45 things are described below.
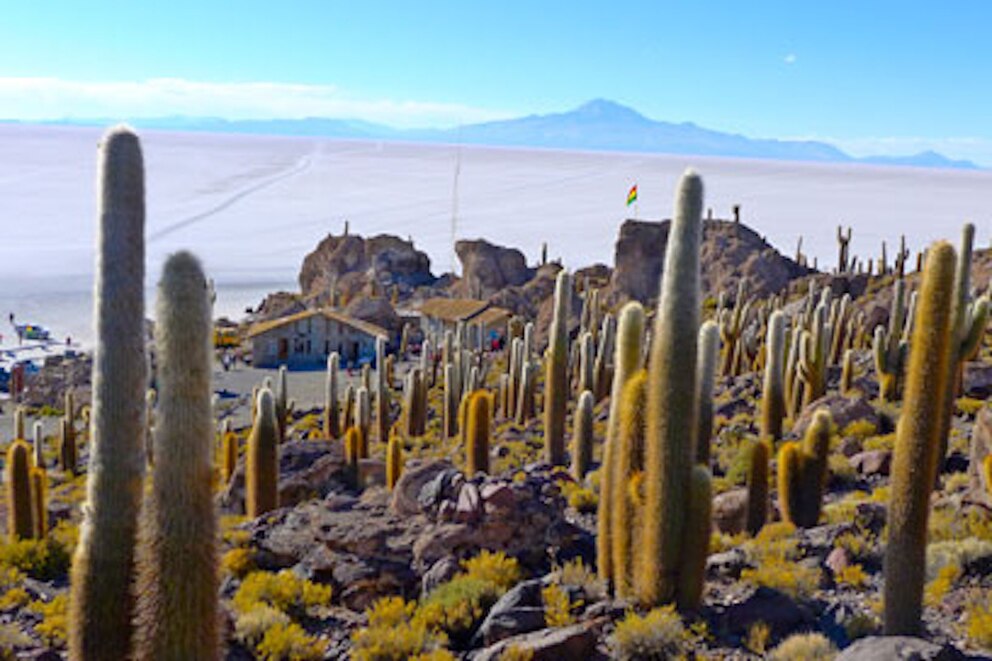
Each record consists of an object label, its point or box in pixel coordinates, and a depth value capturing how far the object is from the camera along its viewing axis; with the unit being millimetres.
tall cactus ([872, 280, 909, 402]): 21078
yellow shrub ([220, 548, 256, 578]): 11164
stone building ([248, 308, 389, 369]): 48625
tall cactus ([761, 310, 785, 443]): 17812
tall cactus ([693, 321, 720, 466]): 12102
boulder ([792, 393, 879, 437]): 18875
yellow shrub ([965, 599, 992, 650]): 8281
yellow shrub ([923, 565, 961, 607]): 9414
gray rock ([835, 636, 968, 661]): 7315
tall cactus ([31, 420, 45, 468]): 22077
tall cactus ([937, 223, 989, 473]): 13734
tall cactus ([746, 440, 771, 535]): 12117
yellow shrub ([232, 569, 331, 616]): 9914
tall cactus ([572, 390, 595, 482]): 16938
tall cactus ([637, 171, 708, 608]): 9055
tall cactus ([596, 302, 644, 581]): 10242
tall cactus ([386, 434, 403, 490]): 16234
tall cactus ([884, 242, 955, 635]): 8562
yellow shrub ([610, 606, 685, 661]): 8484
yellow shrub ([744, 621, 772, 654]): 8586
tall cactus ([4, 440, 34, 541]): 14359
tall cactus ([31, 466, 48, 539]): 14711
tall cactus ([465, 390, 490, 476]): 15953
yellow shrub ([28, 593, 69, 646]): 9203
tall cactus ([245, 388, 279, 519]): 14836
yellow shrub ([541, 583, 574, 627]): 9023
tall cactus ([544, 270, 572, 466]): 18516
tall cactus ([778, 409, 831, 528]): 12609
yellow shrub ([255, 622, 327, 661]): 8734
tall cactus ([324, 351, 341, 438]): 25953
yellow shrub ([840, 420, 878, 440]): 18281
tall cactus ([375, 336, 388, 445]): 26016
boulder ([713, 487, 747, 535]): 13250
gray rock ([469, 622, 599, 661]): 8180
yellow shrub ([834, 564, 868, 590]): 10133
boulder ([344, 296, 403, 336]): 52688
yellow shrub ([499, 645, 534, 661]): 8038
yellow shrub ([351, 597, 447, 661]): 8734
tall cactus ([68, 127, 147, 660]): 6582
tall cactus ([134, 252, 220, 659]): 6258
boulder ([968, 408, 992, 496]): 12312
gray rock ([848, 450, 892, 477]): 15719
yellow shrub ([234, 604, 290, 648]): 8961
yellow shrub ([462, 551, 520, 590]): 10195
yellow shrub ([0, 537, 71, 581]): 12345
